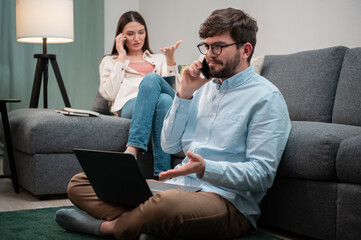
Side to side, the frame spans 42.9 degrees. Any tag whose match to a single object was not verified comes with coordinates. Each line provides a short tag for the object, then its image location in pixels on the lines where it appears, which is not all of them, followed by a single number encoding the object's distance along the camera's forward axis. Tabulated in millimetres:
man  1361
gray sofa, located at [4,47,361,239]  1500
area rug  1586
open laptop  1373
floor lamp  3248
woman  2311
